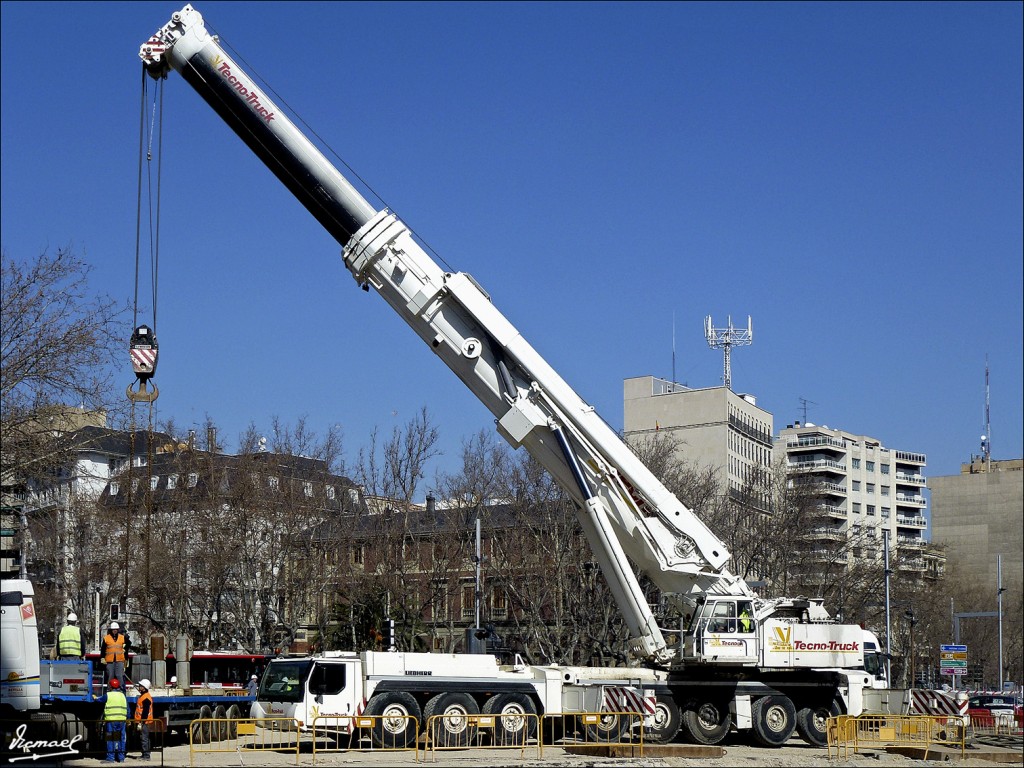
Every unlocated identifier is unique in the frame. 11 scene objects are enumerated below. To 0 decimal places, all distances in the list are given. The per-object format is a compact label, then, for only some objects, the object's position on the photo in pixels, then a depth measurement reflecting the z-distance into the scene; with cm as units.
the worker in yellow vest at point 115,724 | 2305
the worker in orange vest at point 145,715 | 2373
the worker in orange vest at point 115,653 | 2503
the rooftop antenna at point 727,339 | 11669
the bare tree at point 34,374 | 3175
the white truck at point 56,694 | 2231
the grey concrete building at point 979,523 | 11106
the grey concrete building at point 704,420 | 10756
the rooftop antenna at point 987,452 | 12611
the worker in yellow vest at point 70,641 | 2555
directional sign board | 4144
